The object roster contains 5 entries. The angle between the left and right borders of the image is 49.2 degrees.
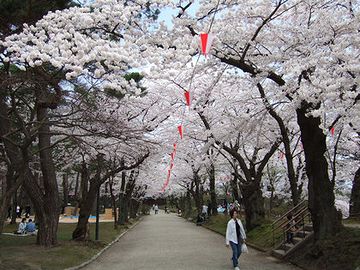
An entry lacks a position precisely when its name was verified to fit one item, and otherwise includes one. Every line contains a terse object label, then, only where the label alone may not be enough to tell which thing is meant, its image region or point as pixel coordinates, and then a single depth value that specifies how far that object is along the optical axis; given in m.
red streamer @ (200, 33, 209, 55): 7.03
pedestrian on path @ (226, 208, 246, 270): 9.88
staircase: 11.43
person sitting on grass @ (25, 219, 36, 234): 19.19
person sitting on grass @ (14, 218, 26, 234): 18.89
